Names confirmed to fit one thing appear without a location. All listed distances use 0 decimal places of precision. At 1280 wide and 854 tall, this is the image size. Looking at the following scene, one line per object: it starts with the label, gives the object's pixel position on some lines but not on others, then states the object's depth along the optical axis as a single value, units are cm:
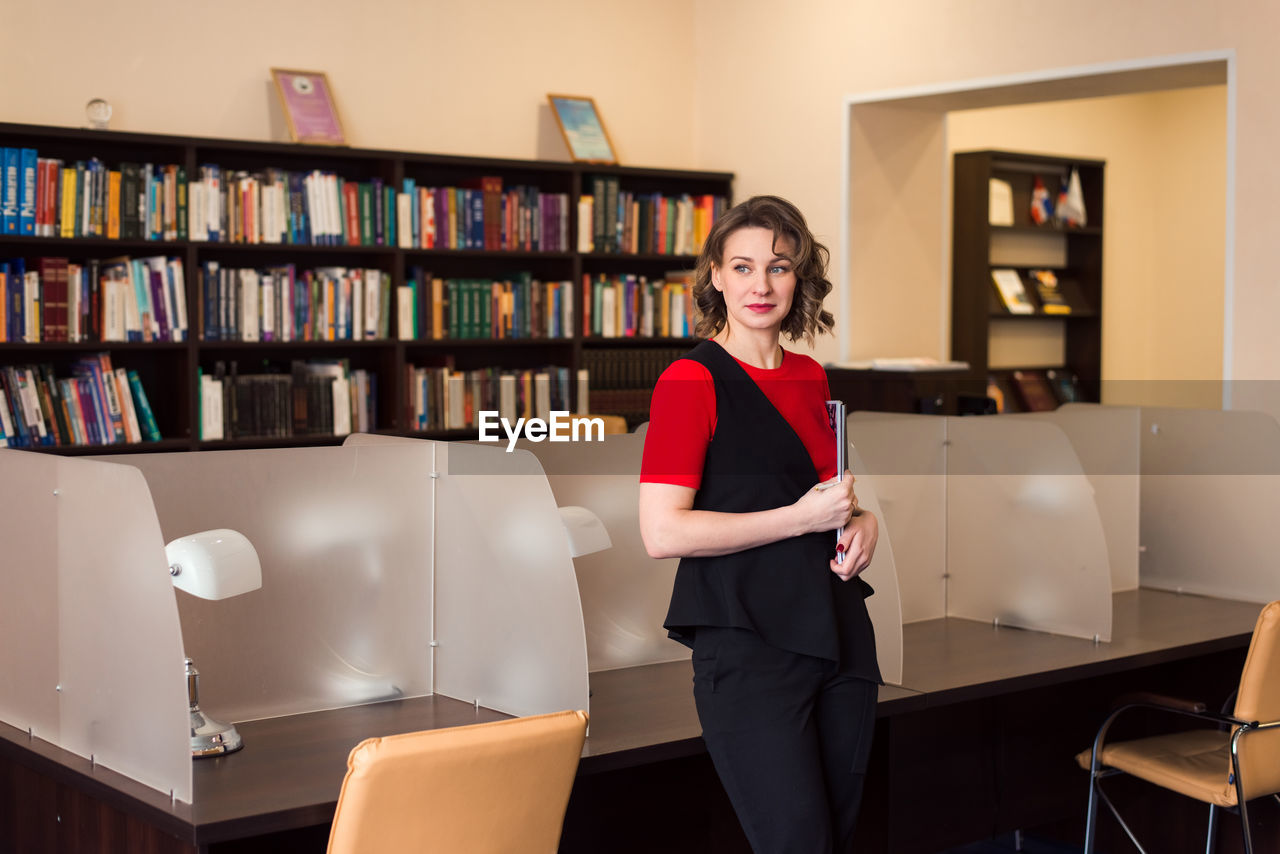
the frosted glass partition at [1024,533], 315
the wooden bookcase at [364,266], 489
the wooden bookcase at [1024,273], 670
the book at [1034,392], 700
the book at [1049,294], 716
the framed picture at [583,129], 603
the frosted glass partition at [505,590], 227
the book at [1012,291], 691
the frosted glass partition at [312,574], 242
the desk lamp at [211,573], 212
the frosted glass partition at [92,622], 195
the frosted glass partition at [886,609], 272
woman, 182
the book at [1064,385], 730
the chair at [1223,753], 276
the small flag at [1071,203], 723
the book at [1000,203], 689
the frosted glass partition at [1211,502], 358
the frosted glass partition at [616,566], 289
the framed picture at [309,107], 528
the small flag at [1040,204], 710
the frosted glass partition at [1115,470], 374
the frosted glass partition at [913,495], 338
